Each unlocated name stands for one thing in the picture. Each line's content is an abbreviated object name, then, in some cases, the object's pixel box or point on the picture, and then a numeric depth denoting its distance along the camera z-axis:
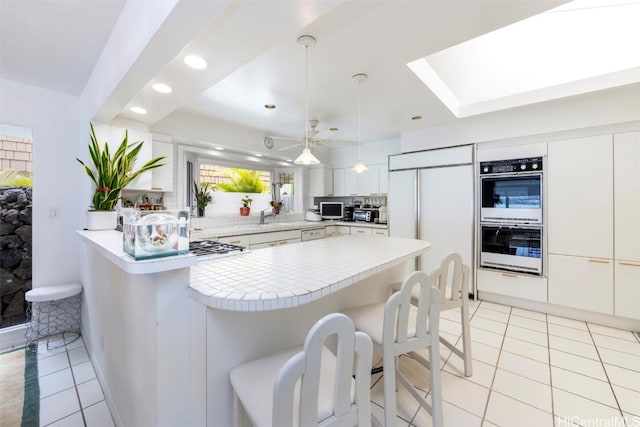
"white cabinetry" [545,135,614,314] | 2.71
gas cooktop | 1.77
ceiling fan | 2.91
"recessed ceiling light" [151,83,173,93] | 1.91
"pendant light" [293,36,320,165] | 1.76
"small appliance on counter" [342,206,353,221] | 5.24
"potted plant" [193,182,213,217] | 3.76
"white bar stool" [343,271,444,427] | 1.16
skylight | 2.25
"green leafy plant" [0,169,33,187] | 2.47
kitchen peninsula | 1.07
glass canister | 1.02
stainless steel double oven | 3.06
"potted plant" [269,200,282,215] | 4.75
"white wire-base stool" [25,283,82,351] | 2.40
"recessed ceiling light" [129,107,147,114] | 2.34
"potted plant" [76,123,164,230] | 2.09
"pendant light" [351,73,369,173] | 2.28
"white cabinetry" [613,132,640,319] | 2.57
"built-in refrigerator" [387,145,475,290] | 3.52
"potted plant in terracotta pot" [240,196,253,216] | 4.34
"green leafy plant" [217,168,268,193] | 4.29
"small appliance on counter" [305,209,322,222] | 5.08
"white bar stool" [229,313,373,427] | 0.73
